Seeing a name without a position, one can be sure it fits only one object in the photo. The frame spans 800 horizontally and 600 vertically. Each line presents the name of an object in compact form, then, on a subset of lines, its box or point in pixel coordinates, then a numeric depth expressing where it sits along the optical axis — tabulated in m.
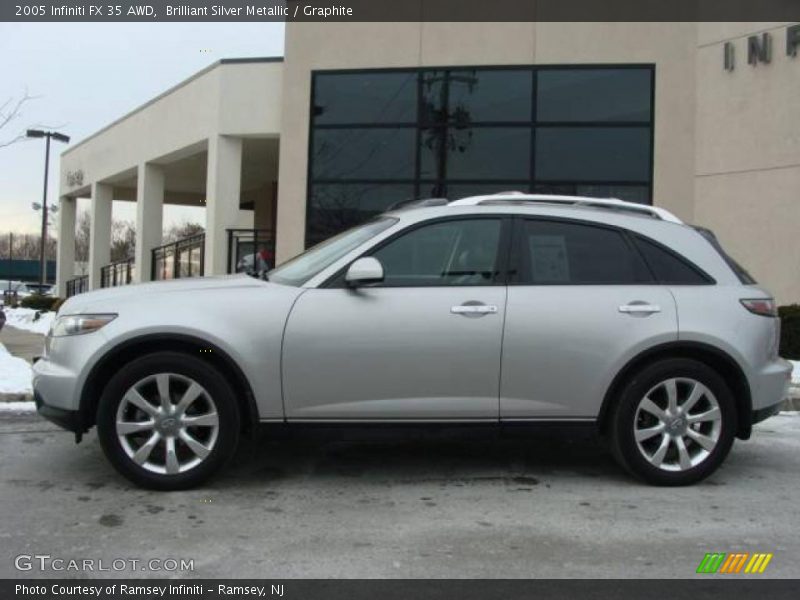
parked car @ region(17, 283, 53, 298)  52.83
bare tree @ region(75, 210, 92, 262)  66.50
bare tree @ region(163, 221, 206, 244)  65.59
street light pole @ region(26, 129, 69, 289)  27.96
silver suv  4.47
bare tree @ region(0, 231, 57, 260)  105.56
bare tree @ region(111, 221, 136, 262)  69.48
